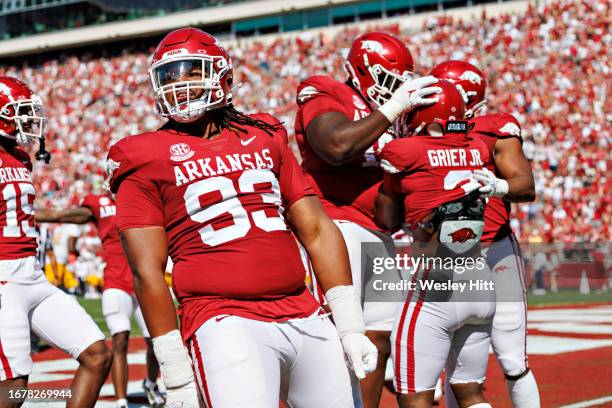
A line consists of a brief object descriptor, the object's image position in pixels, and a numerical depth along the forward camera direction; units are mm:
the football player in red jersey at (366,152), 8031
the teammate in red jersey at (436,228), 7742
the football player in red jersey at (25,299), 9375
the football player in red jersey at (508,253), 8406
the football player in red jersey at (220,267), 5641
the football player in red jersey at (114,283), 13445
